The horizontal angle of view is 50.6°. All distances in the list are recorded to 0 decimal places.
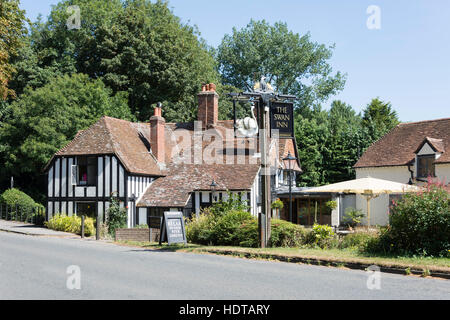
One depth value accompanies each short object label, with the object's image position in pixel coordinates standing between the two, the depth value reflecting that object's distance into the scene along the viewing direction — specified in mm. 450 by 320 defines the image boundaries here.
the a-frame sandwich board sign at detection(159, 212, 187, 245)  17284
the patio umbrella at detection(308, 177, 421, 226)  18572
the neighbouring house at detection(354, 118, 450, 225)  28609
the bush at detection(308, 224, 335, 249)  15297
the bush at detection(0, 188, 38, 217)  31109
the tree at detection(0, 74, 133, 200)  34094
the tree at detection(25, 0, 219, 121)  41188
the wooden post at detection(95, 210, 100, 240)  22412
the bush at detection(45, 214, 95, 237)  24700
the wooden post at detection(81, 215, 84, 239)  23491
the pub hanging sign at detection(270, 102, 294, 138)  15641
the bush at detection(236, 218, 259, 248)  16094
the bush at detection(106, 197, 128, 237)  25719
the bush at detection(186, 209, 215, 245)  18000
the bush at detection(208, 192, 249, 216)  19359
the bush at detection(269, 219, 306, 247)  15695
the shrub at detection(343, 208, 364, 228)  25230
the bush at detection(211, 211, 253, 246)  16953
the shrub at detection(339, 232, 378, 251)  14641
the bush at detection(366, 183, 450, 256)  12477
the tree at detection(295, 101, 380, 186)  39812
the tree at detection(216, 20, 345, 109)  54406
